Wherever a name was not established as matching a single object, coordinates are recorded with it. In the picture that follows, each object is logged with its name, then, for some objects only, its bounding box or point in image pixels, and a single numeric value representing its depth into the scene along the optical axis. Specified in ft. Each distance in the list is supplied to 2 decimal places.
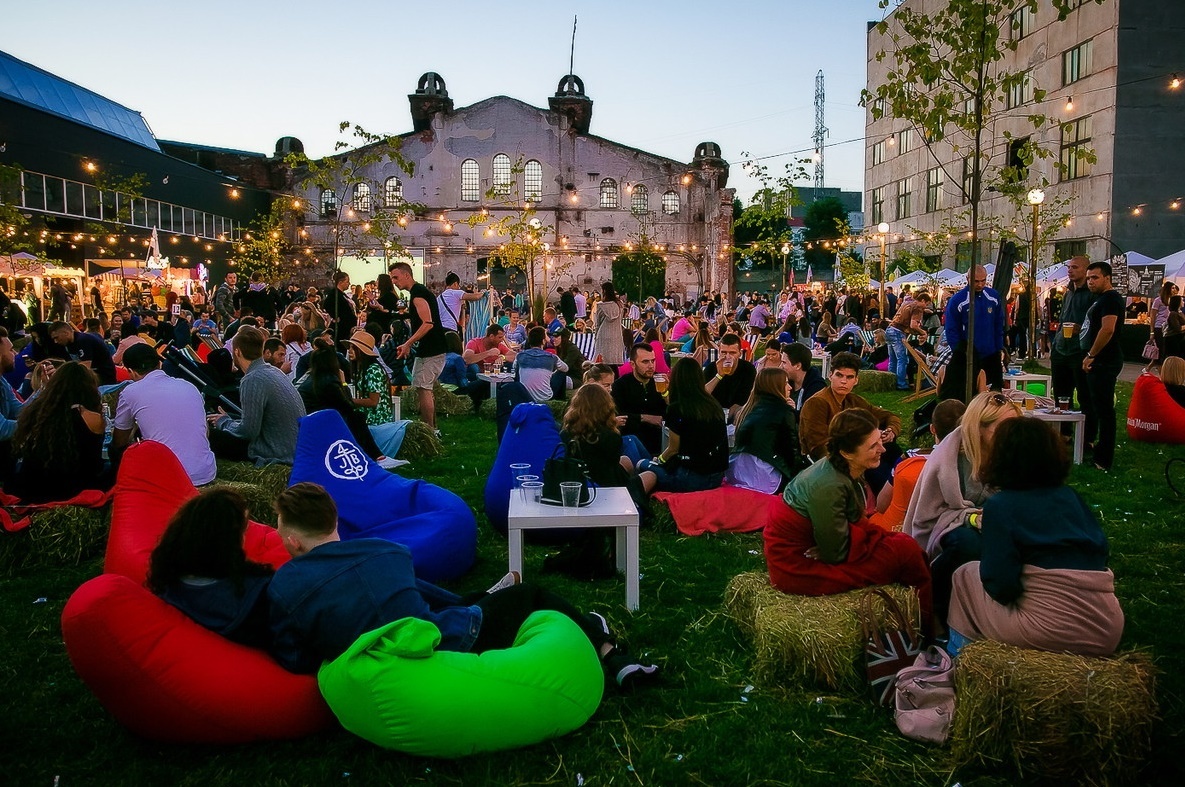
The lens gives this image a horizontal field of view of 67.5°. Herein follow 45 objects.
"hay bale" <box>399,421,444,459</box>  30.73
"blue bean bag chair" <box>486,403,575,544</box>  21.02
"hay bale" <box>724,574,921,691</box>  12.78
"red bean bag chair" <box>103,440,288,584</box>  15.05
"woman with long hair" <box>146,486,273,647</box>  11.27
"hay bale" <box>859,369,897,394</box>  48.96
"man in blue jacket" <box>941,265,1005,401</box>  29.09
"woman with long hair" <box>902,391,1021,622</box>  13.99
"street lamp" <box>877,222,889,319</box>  74.49
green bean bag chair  10.84
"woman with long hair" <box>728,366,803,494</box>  21.86
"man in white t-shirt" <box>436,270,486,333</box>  45.39
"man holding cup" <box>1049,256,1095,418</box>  27.53
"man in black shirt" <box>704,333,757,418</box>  27.86
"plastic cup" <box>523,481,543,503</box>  16.84
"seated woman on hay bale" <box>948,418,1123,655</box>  11.18
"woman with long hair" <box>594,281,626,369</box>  49.16
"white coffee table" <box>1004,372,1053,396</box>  37.70
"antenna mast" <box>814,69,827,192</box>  311.88
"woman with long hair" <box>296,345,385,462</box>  25.07
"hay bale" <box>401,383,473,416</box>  42.11
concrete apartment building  89.15
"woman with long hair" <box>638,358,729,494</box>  21.86
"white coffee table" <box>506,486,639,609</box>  15.60
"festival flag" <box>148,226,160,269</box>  77.56
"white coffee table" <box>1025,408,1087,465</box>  27.32
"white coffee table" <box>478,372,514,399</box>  41.52
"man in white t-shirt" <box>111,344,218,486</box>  20.92
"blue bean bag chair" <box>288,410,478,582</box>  17.75
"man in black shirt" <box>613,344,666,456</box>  26.14
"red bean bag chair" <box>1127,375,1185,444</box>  31.83
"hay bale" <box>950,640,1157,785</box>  10.39
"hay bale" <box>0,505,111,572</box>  18.75
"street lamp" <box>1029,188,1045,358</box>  56.24
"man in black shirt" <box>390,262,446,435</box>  32.45
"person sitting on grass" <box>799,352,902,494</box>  20.86
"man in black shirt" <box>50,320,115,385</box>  33.27
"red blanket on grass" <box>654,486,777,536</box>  21.38
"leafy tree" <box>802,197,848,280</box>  233.14
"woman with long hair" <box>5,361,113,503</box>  19.15
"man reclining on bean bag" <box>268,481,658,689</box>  11.25
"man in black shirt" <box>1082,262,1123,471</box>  26.53
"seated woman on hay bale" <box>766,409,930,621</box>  13.11
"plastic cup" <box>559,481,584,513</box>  15.99
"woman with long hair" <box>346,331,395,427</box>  29.58
